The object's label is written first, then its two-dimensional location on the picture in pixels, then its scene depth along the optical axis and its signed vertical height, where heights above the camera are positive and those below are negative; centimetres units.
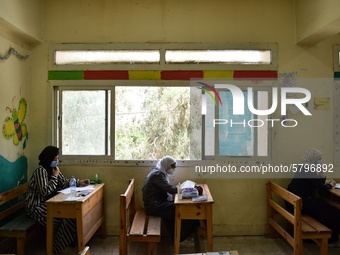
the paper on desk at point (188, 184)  342 -69
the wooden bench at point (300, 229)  291 -105
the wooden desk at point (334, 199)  337 -92
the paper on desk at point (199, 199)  302 -75
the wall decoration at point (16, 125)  339 +4
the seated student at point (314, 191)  335 -78
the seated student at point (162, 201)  333 -86
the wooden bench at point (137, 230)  283 -105
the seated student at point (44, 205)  319 -86
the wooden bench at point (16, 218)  294 -101
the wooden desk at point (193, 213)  298 -89
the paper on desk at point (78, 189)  331 -72
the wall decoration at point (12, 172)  329 -53
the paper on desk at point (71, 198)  300 -74
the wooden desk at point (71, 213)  292 -87
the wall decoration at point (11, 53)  333 +90
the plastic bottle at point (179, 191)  315 -71
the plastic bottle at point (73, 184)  338 -68
